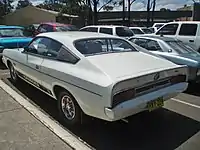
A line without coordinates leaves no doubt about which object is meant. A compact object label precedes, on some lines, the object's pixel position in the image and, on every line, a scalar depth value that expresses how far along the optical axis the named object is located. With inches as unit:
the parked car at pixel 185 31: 249.1
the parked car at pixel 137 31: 412.8
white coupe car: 86.1
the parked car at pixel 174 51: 152.0
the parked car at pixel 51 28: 369.1
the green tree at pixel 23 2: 1712.4
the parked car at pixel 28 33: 257.7
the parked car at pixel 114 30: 319.4
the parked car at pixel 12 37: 223.7
